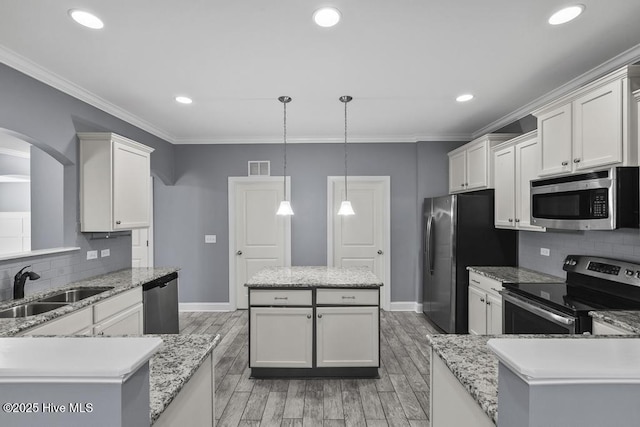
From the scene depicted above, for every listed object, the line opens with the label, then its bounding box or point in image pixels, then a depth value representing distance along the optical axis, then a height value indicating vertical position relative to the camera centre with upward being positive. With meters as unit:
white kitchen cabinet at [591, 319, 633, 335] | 1.76 -0.67
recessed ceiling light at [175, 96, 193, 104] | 3.20 +1.18
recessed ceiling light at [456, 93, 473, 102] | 3.15 +1.18
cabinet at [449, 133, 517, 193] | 3.68 +0.63
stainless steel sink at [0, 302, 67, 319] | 2.13 -0.67
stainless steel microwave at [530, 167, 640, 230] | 2.02 +0.09
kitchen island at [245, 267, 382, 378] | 2.83 -1.01
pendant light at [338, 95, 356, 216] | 3.19 +0.10
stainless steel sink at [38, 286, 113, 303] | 2.57 -0.66
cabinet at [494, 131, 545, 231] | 2.98 +0.35
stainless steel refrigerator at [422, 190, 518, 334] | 3.65 -0.35
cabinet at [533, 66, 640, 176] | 1.98 +0.61
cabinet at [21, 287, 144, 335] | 2.05 -0.78
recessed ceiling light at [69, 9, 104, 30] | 1.83 +1.17
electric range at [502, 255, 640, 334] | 2.05 -0.61
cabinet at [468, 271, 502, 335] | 3.04 -0.94
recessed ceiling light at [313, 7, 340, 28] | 1.81 +1.16
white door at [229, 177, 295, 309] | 4.96 -0.24
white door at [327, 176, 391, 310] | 4.93 -0.20
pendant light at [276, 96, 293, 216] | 3.21 +0.10
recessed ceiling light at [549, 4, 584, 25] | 1.80 +1.16
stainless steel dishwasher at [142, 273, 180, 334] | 3.10 -0.94
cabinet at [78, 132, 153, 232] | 2.97 +0.31
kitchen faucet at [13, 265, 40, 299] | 2.28 -0.48
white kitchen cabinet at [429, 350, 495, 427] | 1.08 -0.73
